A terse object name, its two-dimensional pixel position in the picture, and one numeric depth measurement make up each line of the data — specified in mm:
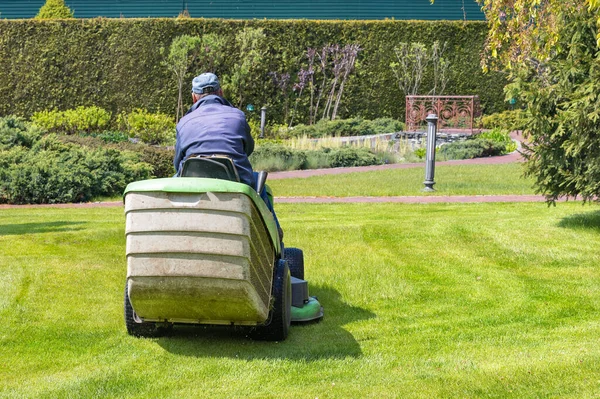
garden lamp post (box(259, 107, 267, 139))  25438
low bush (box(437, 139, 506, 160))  21250
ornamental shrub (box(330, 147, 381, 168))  20062
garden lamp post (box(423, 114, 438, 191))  14969
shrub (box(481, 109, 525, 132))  25111
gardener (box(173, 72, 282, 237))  6051
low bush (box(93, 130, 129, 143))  23338
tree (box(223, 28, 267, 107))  27188
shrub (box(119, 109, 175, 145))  23141
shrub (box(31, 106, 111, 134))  26109
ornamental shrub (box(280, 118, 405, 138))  25453
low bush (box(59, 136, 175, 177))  17641
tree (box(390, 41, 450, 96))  27406
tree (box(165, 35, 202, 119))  26938
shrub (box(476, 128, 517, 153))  22742
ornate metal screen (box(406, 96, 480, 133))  26141
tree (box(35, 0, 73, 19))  29906
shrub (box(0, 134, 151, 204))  14633
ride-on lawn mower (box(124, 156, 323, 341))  5406
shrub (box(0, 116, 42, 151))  16234
